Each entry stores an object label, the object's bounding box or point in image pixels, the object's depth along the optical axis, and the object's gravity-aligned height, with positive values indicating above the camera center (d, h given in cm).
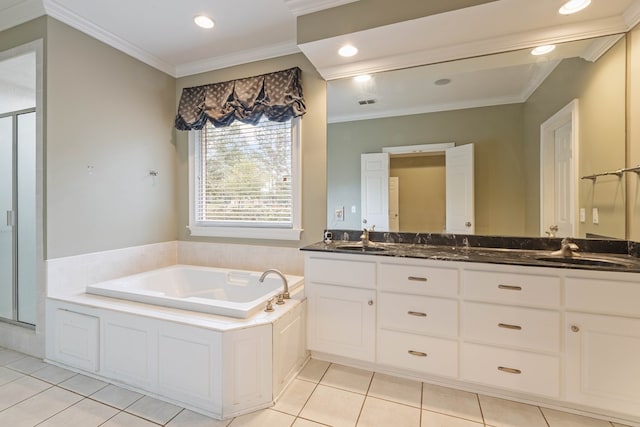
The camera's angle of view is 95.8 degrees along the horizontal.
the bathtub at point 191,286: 200 -61
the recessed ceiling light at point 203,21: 224 +151
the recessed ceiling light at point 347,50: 211 +121
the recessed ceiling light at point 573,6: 162 +118
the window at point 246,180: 275 +33
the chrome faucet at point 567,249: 186 -24
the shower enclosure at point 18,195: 249 +16
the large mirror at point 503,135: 193 +60
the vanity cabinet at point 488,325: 151 -68
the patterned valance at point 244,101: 255 +106
